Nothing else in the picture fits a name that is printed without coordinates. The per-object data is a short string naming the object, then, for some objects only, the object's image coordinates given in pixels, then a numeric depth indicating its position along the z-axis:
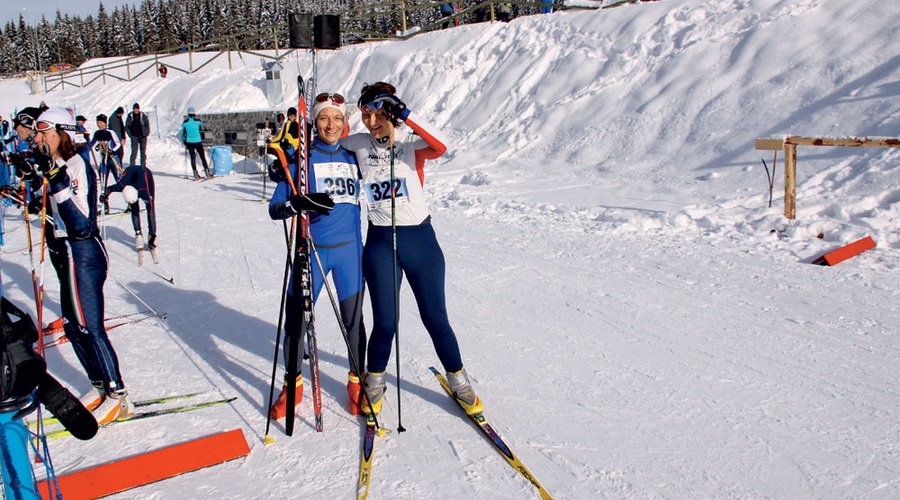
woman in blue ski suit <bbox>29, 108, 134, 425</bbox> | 3.79
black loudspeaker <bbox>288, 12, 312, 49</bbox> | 4.79
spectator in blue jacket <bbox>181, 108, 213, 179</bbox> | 16.20
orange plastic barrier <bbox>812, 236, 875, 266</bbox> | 6.05
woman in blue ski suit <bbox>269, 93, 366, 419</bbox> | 3.66
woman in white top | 3.54
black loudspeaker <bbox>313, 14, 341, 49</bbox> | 5.13
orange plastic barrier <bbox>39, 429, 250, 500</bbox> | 3.10
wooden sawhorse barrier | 7.24
